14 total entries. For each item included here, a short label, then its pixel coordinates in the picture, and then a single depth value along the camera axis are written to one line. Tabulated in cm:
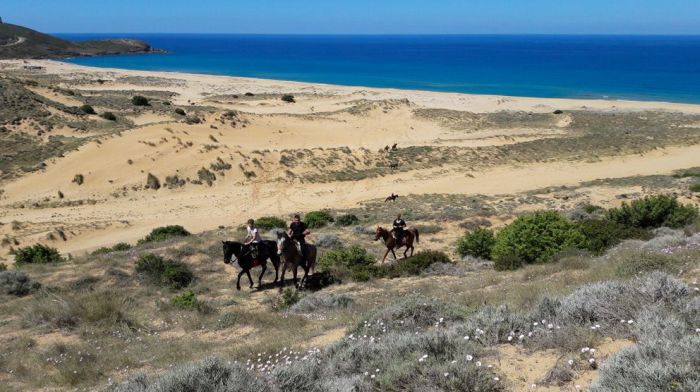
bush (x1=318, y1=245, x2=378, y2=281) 1579
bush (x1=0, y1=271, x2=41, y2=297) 1462
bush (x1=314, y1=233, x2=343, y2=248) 1931
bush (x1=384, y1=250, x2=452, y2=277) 1534
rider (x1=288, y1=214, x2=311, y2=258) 1459
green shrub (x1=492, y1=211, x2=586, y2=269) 1587
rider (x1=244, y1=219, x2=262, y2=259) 1472
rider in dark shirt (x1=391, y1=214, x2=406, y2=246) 1714
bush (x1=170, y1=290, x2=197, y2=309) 1246
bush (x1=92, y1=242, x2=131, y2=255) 2022
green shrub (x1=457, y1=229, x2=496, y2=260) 1745
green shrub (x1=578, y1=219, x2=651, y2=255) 1612
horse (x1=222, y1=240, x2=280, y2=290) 1431
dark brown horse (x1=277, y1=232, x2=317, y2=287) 1448
